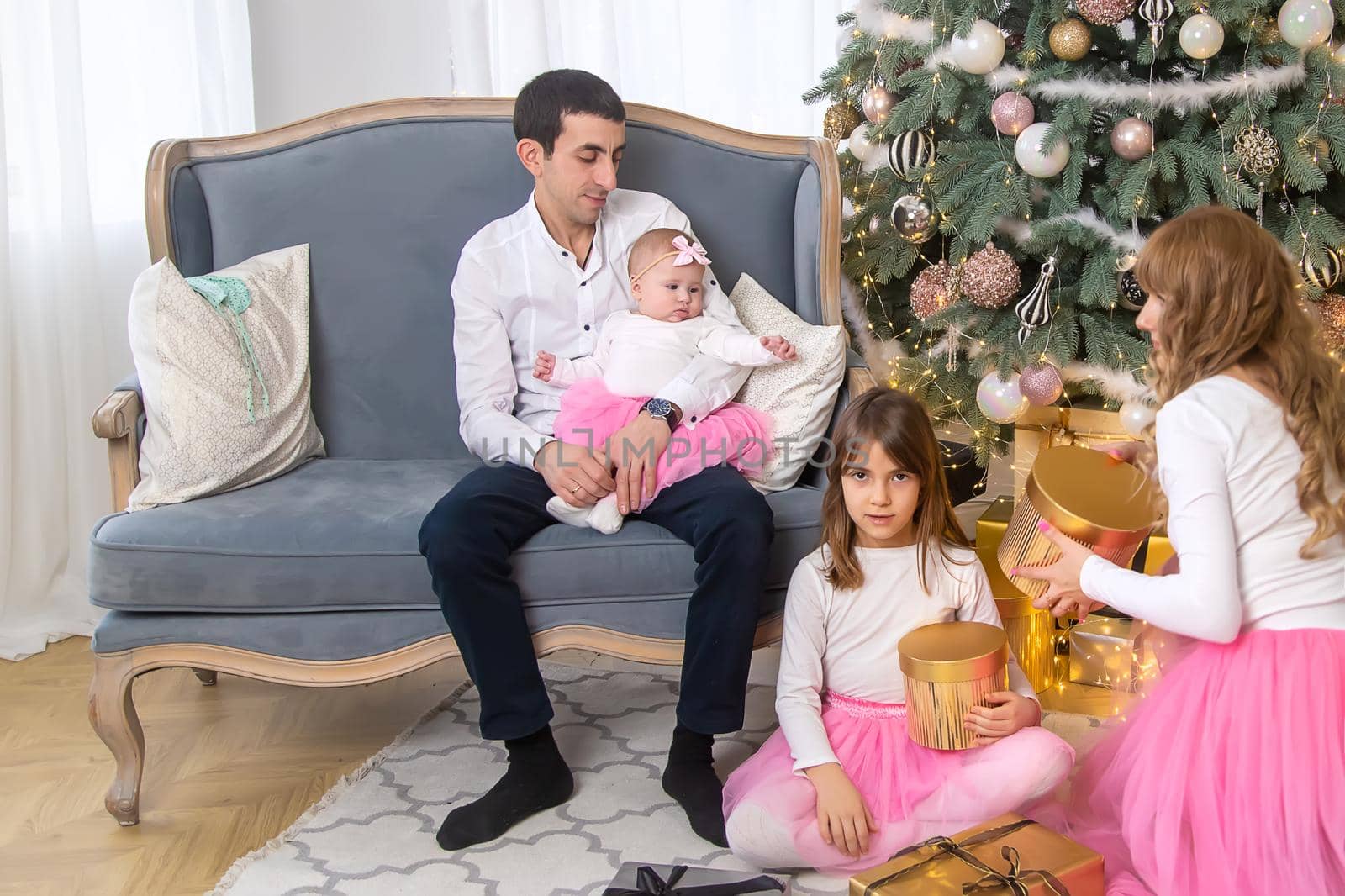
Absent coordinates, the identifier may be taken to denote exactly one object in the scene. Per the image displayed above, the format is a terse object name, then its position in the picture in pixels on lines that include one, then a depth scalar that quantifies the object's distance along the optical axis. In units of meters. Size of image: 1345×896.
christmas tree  2.37
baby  2.21
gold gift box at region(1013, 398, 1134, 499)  2.79
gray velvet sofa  2.57
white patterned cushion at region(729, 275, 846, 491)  2.23
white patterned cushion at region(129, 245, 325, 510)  2.21
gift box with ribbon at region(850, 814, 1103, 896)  1.50
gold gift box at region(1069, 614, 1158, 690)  2.53
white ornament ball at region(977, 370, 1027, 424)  2.65
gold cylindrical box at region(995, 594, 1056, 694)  2.46
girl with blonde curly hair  1.50
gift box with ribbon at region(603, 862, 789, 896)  1.66
